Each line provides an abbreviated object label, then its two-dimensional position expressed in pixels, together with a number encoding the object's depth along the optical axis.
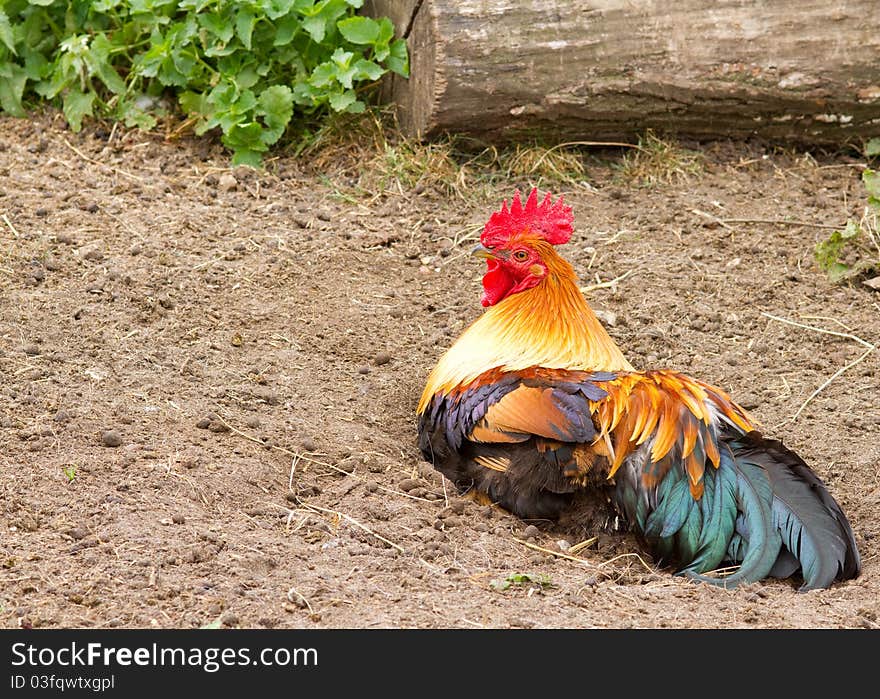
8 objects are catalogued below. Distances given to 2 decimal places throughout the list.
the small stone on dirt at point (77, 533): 6.91
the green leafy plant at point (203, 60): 12.43
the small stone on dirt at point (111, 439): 7.97
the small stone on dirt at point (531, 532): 7.67
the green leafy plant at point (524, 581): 6.89
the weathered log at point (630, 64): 11.81
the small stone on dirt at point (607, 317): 10.67
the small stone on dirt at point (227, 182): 12.27
